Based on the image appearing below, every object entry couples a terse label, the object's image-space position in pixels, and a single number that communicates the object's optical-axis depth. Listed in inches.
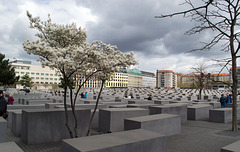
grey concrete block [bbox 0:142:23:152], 154.3
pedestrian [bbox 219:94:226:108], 657.0
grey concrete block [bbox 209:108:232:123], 441.4
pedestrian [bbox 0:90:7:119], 284.9
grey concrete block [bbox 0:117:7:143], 224.7
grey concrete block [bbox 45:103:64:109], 469.1
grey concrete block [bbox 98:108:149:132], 335.9
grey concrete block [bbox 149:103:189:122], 409.1
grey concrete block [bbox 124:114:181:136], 268.1
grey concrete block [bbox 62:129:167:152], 152.3
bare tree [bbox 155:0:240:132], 305.4
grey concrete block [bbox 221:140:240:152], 161.3
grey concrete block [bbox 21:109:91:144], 256.8
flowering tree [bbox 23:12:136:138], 188.9
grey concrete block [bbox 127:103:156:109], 465.0
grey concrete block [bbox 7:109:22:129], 356.5
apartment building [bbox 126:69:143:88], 7431.1
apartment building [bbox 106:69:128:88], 6961.6
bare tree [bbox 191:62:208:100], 1016.9
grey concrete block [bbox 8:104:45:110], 437.1
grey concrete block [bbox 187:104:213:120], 481.9
